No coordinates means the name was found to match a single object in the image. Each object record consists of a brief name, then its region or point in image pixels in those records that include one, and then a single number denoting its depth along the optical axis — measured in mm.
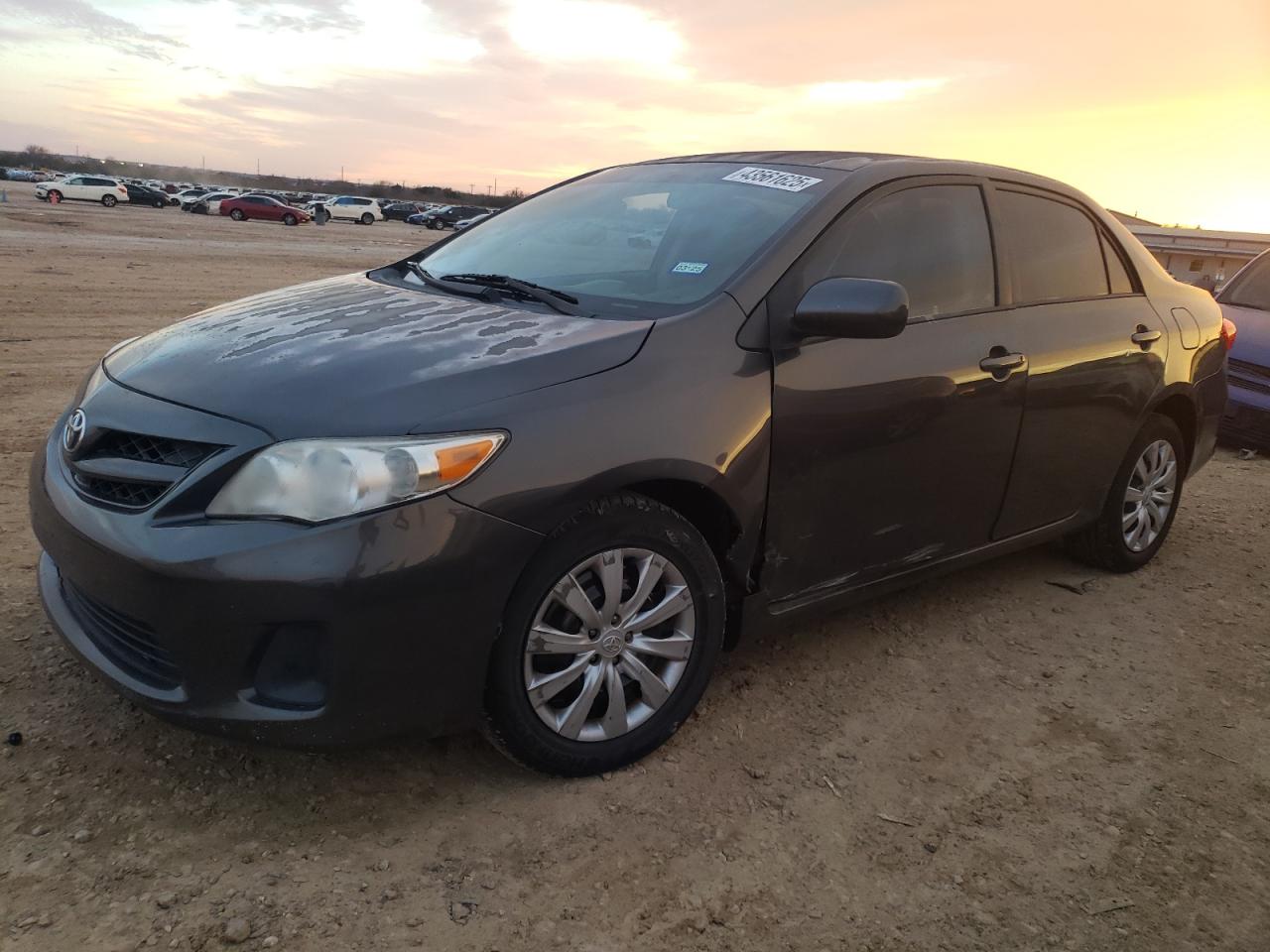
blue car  7234
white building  44062
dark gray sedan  2184
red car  48469
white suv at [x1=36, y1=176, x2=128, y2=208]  50219
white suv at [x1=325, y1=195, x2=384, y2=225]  57156
